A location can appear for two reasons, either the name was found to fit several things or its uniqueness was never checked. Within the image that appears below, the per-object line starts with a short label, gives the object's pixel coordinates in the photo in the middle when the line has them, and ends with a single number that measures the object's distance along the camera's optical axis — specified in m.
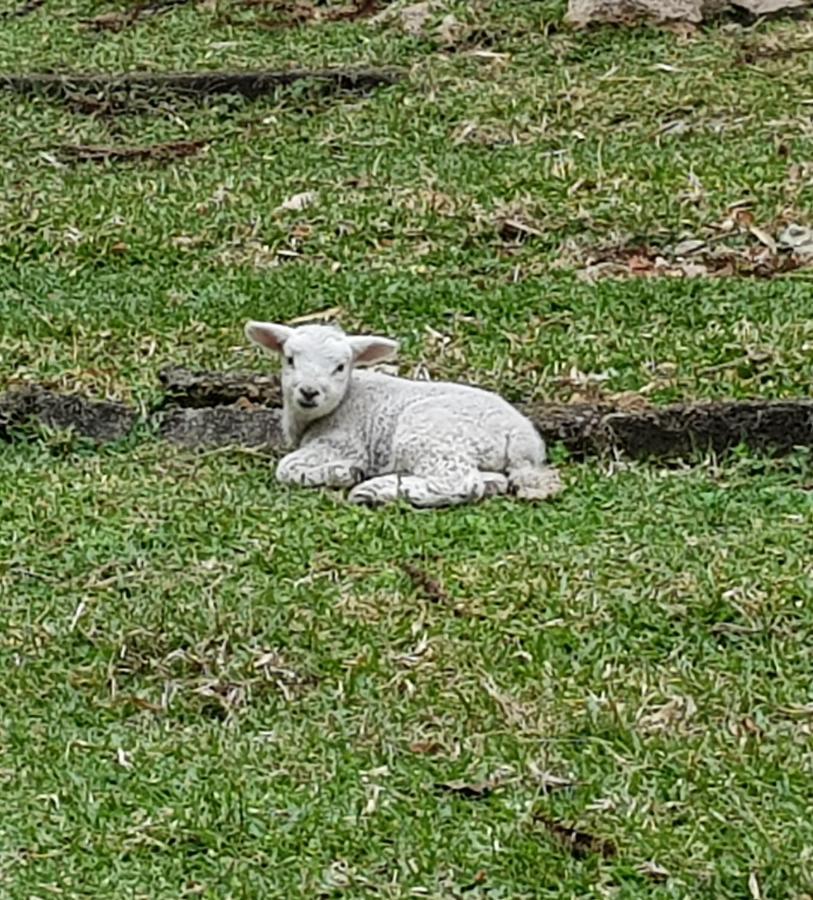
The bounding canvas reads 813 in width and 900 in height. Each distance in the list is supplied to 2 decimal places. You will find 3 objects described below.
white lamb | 13.38
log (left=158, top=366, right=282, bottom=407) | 15.46
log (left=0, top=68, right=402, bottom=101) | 23.14
